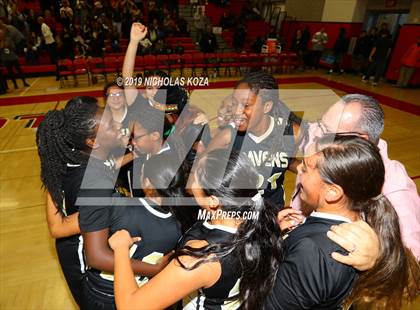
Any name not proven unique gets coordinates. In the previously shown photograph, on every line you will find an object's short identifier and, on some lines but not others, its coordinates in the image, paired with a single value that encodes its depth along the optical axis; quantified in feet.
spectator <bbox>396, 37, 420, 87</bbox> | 30.94
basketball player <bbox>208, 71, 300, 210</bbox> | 6.79
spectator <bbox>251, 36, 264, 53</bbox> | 40.24
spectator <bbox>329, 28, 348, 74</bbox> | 39.19
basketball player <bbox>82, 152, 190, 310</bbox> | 4.42
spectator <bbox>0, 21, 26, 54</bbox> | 27.85
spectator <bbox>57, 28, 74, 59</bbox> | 30.63
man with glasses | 4.75
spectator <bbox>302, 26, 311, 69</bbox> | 42.16
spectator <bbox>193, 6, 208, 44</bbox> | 45.27
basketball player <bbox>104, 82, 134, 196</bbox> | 6.65
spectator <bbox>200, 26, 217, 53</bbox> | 35.83
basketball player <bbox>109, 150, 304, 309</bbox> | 3.49
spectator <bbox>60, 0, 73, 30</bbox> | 33.68
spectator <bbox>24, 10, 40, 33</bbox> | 34.12
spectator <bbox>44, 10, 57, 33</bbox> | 33.78
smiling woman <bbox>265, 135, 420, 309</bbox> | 3.31
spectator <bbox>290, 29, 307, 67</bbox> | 42.37
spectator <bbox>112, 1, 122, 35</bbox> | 38.59
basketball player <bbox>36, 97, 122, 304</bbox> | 4.85
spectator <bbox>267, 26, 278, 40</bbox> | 41.49
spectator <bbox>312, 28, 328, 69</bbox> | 40.34
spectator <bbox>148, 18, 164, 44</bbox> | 35.73
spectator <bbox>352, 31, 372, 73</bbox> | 36.83
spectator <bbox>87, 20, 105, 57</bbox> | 31.96
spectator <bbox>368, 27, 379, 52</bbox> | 36.38
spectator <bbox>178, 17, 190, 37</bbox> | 43.34
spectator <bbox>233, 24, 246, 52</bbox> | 42.37
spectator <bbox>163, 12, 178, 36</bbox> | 40.53
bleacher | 29.84
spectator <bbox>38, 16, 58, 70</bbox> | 30.99
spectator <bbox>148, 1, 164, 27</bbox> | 40.86
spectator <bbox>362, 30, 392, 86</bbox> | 32.91
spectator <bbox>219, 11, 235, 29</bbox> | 47.58
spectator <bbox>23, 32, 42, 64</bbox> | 33.37
